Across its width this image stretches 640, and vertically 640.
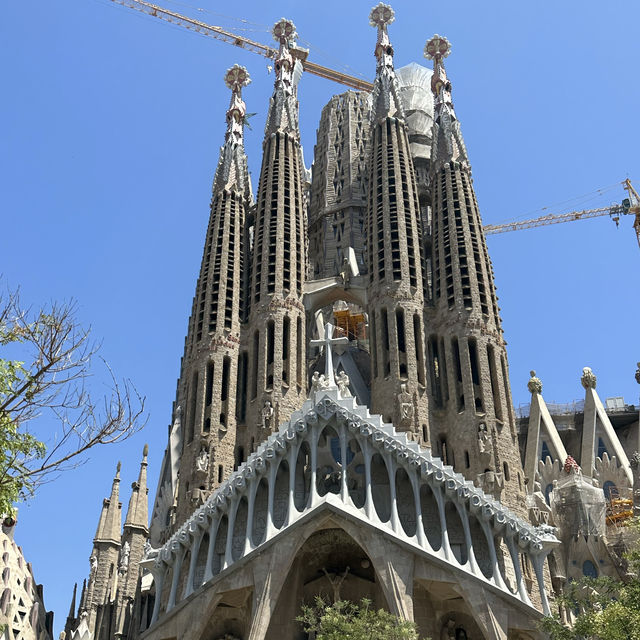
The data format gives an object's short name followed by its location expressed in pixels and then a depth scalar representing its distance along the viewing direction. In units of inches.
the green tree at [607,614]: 653.9
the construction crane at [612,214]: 2432.3
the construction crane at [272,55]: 2373.3
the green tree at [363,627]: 754.2
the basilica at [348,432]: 1039.6
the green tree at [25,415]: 466.3
